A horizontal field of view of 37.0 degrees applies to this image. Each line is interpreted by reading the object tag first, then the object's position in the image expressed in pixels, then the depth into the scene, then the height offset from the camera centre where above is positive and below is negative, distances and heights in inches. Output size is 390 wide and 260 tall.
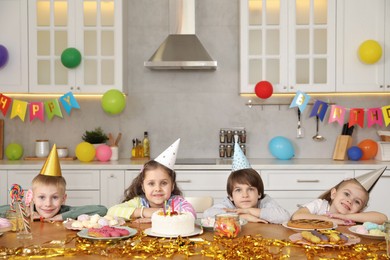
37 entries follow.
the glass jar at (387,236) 72.2 -13.7
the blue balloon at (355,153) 178.8 -8.5
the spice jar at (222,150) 189.5 -8.0
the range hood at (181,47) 176.4 +24.2
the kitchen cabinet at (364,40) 177.9 +25.5
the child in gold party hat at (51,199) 103.6 -13.3
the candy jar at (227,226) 83.4 -14.4
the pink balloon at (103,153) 177.3 -8.4
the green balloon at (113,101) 175.8 +7.4
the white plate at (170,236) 83.0 -15.6
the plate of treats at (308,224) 86.6 -15.1
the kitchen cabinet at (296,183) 167.5 -16.6
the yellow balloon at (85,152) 176.1 -8.0
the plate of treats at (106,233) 80.1 -15.1
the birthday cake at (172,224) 83.4 -14.3
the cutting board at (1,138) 190.0 -4.1
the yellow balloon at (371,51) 172.6 +22.0
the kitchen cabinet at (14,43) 178.5 +25.3
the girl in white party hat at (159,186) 107.5 -11.3
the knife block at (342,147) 182.4 -6.8
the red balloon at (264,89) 176.2 +10.9
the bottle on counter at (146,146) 187.9 -6.6
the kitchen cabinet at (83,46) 179.0 +24.5
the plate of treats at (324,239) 77.0 -15.3
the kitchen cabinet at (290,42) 179.5 +25.8
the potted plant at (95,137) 185.8 -3.7
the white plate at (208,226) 88.5 -15.6
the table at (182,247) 72.7 -16.0
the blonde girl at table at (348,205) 97.0 -14.4
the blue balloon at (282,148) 183.8 -7.2
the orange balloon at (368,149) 181.9 -7.4
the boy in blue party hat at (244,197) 101.0 -13.3
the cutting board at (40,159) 182.2 -10.5
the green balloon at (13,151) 185.2 -8.2
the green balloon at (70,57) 173.3 +20.3
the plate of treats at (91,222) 87.9 -14.9
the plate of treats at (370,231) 82.5 -15.3
